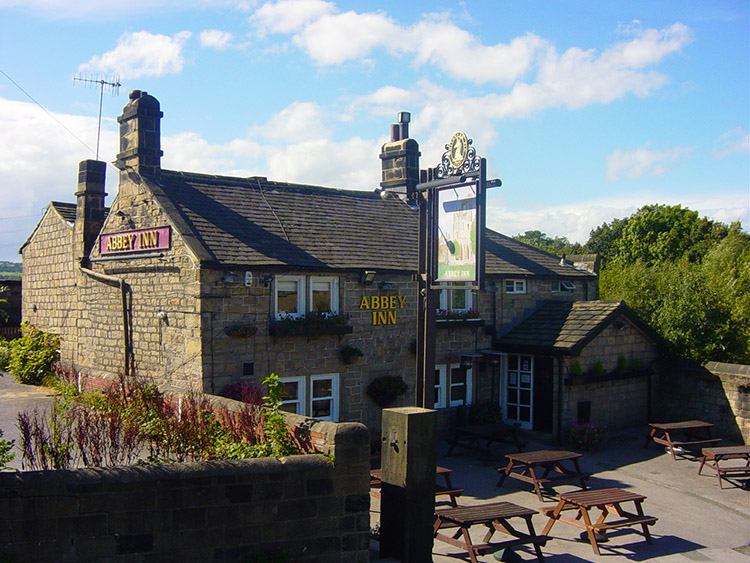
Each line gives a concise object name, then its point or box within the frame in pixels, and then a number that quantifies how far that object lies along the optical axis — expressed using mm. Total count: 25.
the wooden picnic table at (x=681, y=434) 15858
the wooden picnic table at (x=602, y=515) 9867
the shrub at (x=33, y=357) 18719
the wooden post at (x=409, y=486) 7883
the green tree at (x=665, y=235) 42312
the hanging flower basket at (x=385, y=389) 15359
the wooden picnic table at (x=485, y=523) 8797
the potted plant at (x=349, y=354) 14812
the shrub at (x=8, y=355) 18444
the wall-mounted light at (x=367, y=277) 15258
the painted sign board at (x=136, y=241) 14280
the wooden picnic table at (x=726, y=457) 13539
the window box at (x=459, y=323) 16906
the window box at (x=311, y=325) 13820
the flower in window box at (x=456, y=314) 17031
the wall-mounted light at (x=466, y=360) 17141
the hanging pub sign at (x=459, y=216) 10453
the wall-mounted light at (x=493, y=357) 17578
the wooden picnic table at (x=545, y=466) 12305
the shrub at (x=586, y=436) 16188
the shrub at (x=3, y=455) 6633
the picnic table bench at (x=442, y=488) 10695
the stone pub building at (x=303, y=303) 13711
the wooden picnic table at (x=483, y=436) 14930
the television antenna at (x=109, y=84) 19234
